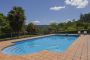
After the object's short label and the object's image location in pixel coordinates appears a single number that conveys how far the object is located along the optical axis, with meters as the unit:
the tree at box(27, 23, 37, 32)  18.24
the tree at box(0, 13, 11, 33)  13.76
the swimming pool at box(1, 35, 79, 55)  5.05
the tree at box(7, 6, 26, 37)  11.14
